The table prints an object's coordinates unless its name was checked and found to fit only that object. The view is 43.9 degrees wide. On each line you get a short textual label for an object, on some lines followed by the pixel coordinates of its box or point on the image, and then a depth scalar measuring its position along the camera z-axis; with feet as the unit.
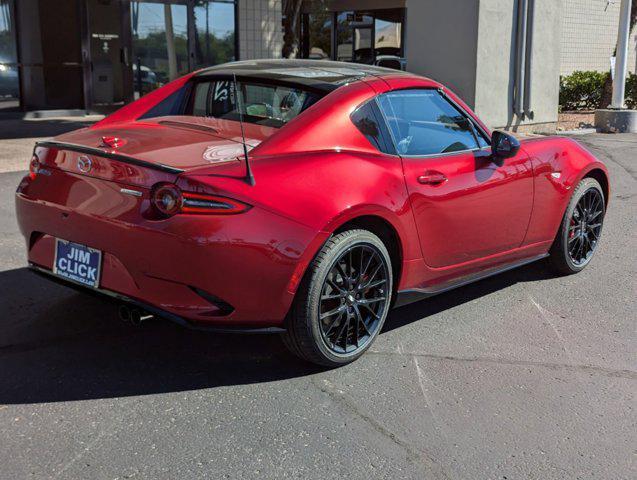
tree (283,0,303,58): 59.11
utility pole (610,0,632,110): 51.39
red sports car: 11.88
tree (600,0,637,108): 62.28
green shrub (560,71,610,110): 70.54
